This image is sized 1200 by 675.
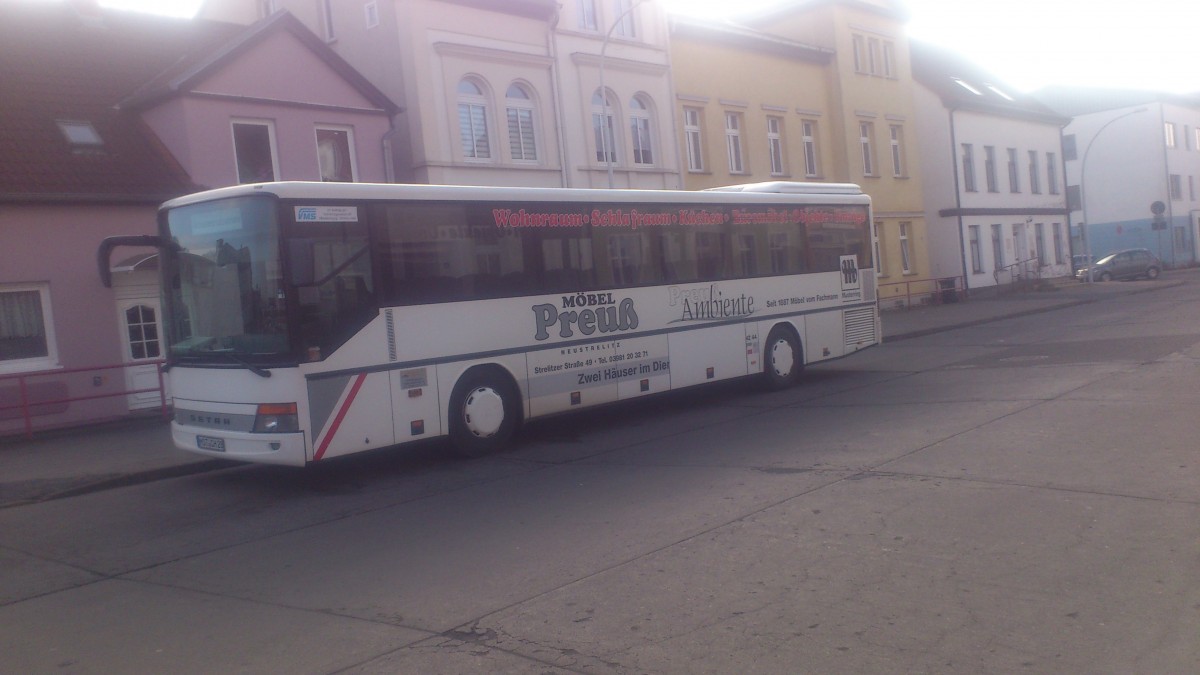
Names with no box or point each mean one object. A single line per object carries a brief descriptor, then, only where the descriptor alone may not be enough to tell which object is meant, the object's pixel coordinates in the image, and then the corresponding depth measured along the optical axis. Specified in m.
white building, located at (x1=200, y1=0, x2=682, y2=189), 22.45
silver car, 50.41
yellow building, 30.81
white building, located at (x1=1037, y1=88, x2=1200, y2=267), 65.31
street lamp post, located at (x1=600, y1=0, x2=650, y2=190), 22.34
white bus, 10.20
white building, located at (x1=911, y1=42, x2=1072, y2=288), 43.72
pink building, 16.66
